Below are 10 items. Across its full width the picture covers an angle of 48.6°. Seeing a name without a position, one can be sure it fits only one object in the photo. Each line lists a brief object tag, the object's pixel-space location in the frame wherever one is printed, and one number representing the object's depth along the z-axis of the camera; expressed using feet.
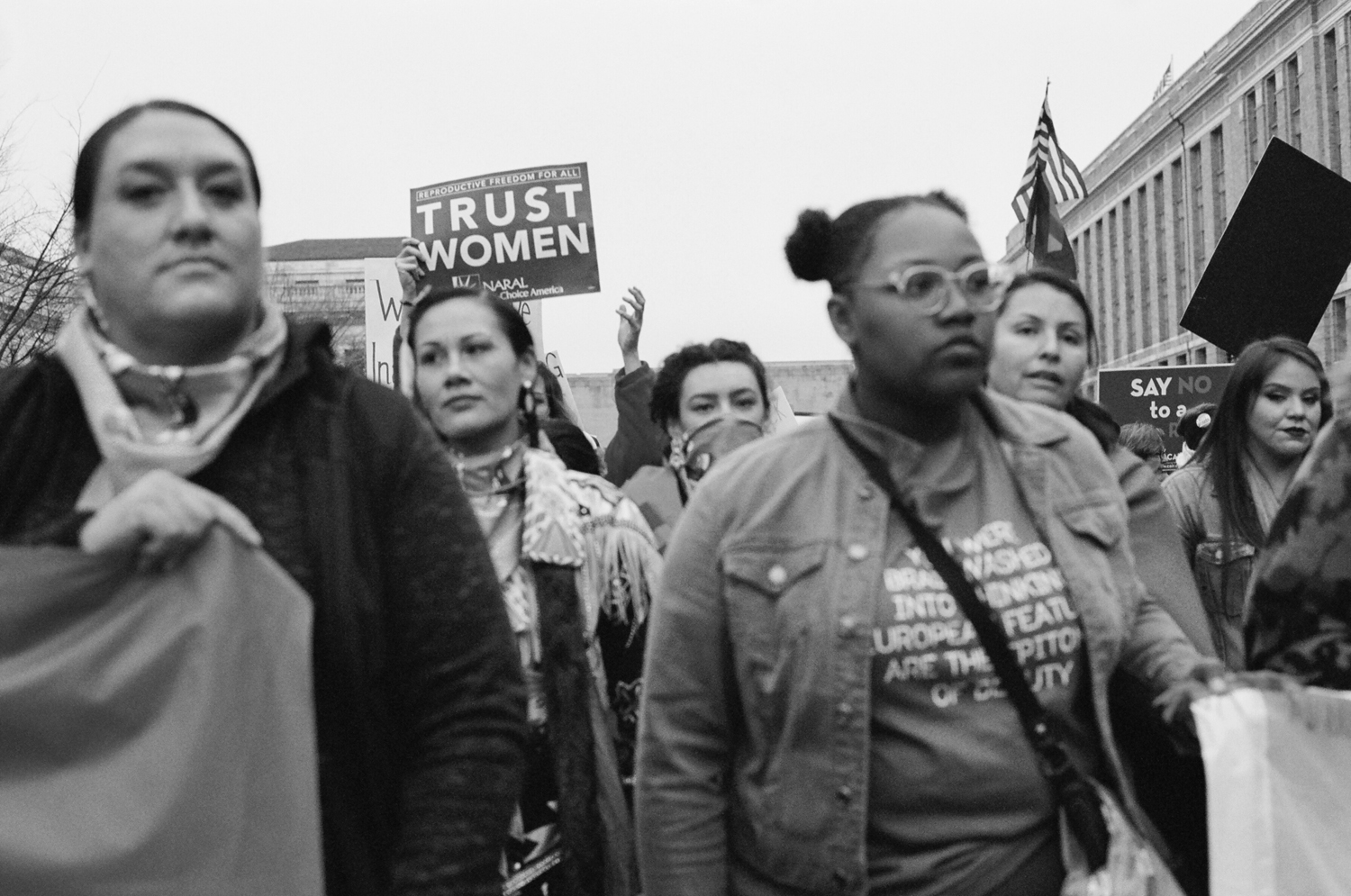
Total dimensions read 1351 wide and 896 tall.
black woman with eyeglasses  7.83
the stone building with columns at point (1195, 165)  156.66
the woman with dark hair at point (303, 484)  6.63
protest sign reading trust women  27.37
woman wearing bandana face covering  17.13
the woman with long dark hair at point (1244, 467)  16.63
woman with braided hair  11.23
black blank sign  20.47
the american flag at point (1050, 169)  33.04
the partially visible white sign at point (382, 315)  31.60
